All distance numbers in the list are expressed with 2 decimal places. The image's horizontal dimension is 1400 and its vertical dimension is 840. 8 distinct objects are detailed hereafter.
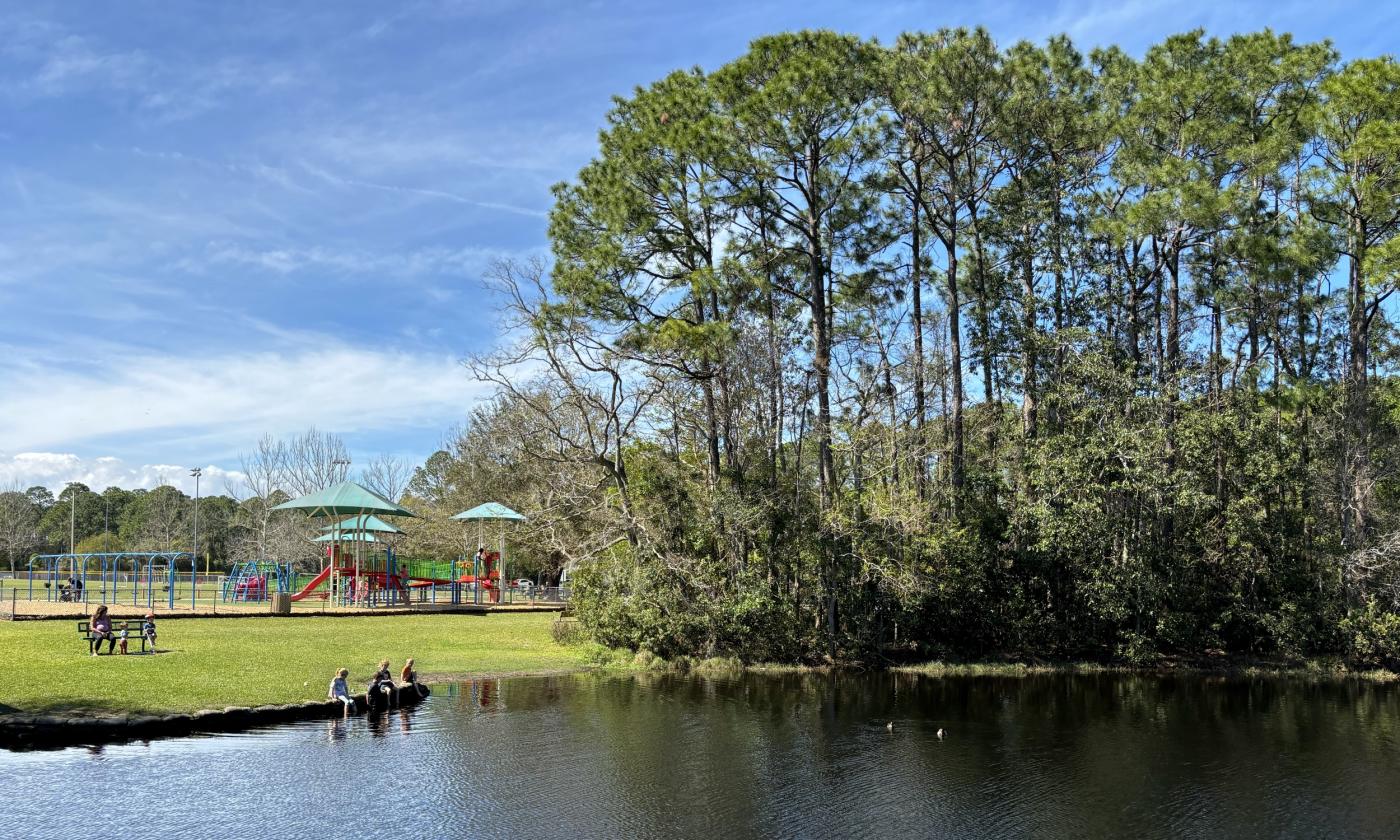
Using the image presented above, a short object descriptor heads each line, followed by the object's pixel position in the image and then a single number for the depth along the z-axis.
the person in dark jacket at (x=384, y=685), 17.70
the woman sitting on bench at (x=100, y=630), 21.09
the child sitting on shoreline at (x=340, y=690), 17.23
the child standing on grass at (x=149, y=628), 21.70
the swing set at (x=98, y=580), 36.73
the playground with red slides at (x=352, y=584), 40.03
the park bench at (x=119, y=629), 21.81
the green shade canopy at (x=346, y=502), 38.88
